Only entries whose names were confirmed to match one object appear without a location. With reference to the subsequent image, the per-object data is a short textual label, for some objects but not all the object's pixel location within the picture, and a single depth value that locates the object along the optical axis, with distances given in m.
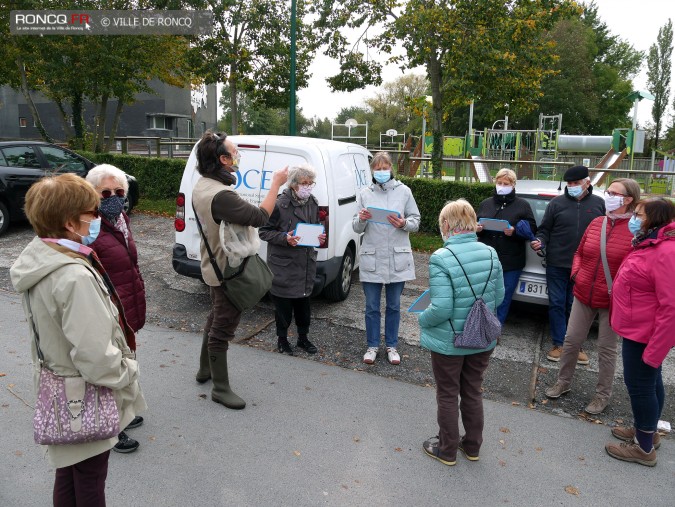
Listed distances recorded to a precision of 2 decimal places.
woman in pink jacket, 3.17
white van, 5.95
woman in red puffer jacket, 4.12
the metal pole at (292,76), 14.59
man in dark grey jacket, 4.96
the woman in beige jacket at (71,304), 2.10
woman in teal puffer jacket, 3.27
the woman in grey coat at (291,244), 4.90
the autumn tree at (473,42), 11.55
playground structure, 11.99
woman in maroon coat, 3.29
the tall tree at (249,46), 16.08
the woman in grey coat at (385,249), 4.95
